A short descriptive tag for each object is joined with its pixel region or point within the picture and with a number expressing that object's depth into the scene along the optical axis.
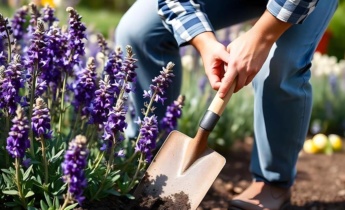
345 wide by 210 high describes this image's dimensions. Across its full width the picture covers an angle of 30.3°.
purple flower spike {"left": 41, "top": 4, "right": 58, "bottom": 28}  2.61
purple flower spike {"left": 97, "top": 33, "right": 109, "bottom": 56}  2.58
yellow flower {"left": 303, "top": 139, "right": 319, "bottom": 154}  4.44
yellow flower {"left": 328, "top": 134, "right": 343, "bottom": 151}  4.49
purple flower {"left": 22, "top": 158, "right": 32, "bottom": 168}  2.09
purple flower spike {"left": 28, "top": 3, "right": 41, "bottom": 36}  2.53
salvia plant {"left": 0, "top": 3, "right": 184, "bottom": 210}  1.96
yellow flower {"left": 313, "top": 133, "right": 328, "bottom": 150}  4.44
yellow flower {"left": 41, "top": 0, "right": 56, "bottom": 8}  5.74
